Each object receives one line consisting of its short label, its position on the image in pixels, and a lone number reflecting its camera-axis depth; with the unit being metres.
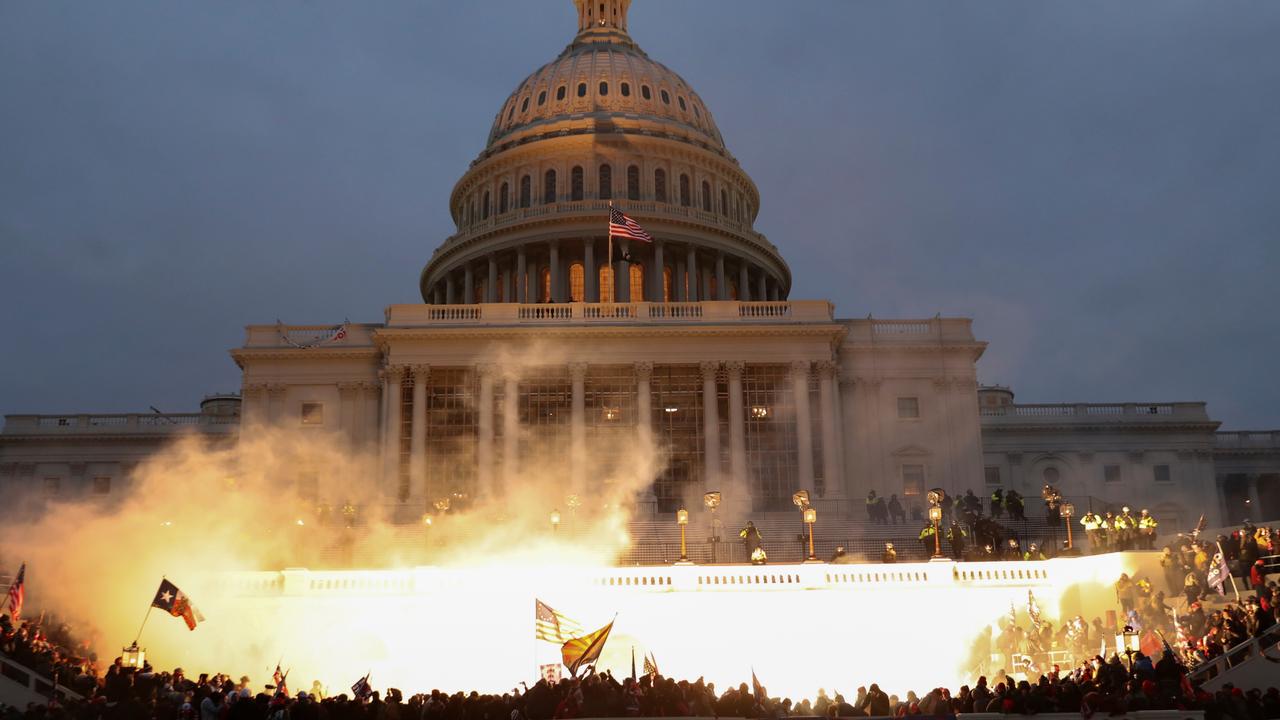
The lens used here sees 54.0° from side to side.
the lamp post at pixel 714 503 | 40.22
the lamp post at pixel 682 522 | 37.53
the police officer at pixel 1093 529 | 36.28
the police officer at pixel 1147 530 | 35.03
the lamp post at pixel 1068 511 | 38.47
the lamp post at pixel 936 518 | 36.09
